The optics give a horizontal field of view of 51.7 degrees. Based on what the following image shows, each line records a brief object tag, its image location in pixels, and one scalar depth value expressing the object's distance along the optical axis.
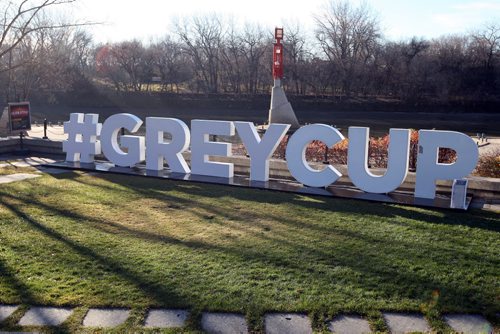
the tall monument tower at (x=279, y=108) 32.38
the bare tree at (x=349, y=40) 66.00
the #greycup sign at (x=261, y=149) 10.29
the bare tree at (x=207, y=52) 68.19
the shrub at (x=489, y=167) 12.50
